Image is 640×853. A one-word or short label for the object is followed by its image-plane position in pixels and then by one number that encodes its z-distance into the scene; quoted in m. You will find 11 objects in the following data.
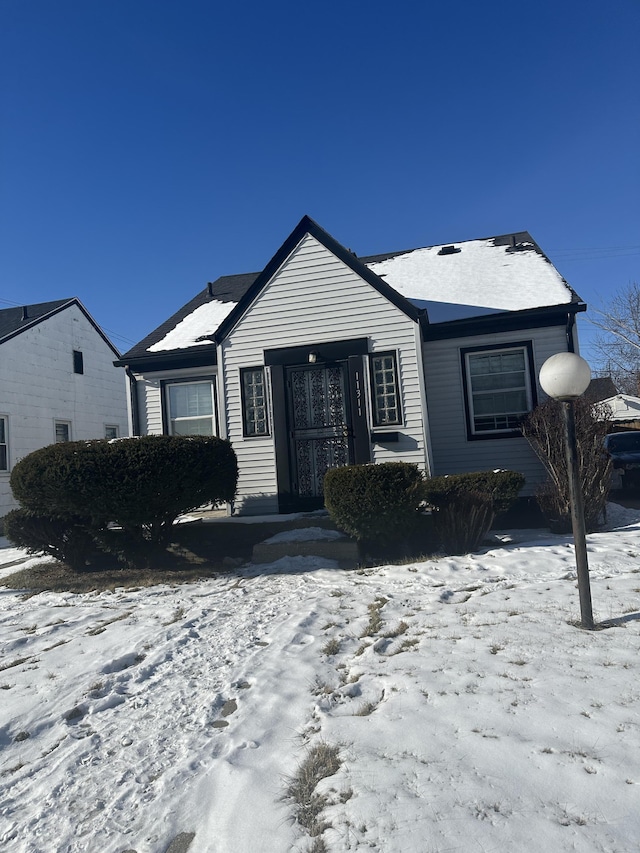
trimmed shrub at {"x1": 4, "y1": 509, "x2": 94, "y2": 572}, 8.36
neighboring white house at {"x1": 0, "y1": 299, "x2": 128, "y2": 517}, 17.43
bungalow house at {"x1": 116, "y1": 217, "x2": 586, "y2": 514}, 10.70
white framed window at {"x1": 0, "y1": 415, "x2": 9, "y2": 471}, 16.95
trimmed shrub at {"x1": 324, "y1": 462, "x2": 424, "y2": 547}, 7.75
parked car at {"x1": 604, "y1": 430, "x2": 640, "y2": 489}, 13.48
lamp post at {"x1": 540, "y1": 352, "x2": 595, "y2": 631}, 4.85
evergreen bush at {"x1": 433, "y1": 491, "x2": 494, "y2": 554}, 8.03
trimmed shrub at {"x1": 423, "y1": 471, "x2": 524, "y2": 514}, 8.38
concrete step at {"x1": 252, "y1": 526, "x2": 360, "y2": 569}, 8.06
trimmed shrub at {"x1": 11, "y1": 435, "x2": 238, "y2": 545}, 7.94
